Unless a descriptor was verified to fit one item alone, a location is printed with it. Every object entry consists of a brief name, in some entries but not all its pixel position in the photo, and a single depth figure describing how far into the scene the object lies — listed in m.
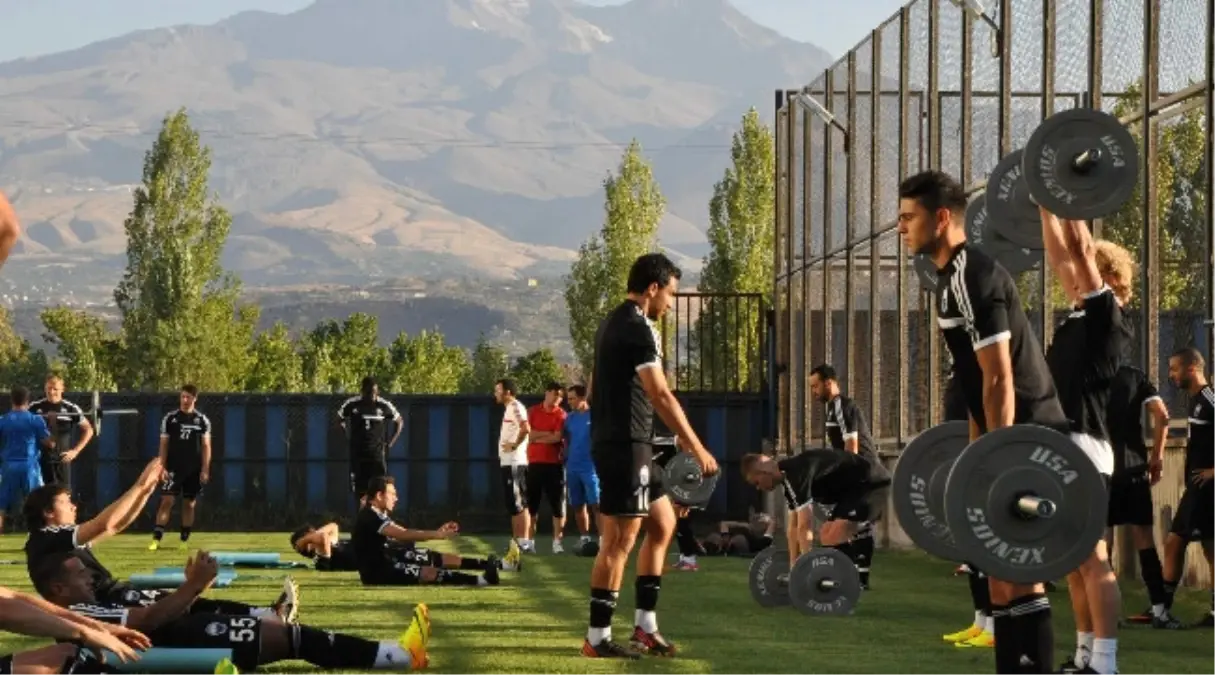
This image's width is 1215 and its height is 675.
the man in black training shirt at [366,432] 27.05
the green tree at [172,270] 91.19
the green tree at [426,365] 114.62
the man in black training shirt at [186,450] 26.38
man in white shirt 25.05
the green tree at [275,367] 103.25
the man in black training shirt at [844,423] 16.89
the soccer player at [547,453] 25.55
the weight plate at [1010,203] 10.14
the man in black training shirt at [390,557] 16.86
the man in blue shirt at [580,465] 25.00
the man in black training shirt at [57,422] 26.64
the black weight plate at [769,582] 15.20
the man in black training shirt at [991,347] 7.96
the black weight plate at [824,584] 14.30
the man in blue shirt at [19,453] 25.09
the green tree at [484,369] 121.45
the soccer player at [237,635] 9.66
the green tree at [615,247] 100.28
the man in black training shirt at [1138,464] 14.04
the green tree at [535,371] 90.50
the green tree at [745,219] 95.38
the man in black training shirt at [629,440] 11.53
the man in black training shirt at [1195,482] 13.93
